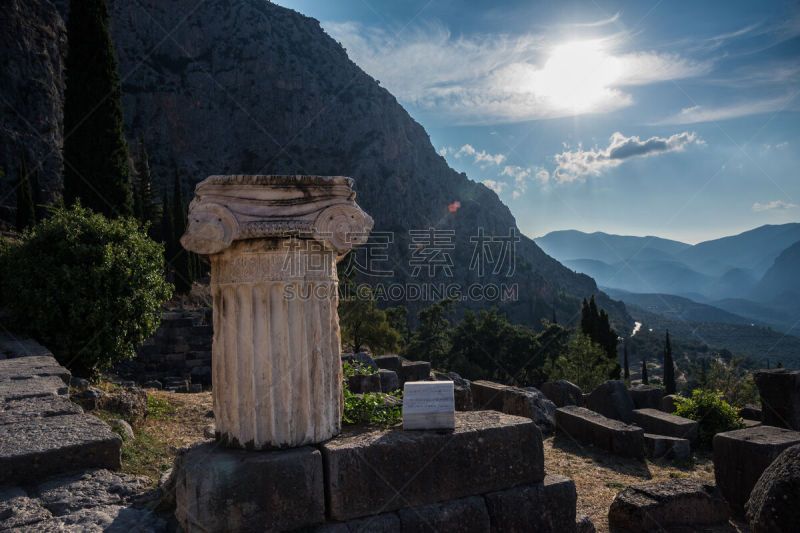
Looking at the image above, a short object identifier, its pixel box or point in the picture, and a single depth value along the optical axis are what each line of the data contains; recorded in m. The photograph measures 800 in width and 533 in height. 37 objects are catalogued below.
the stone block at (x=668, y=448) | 8.06
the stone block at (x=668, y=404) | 11.59
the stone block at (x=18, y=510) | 3.01
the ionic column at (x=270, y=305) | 3.29
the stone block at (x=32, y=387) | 5.00
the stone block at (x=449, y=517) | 3.29
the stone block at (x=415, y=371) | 13.13
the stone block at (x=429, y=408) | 3.64
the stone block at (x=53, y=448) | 3.53
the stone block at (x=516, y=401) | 9.29
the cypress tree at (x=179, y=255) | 28.97
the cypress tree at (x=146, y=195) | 35.38
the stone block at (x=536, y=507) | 3.56
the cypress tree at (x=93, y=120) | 17.27
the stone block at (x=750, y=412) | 9.89
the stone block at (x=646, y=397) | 12.25
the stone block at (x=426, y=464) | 3.19
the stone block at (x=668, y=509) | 5.14
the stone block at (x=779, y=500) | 2.67
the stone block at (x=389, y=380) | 10.30
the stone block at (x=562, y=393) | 11.73
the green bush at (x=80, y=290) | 7.87
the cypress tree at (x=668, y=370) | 34.08
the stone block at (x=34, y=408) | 4.30
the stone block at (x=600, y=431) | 7.86
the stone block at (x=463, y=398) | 8.93
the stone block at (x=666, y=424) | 8.73
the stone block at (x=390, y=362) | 13.40
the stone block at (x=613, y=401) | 10.57
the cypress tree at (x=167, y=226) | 35.63
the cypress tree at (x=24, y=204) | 23.34
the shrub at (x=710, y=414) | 8.88
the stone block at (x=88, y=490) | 3.30
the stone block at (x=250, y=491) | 2.92
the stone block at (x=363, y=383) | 9.33
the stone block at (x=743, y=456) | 5.43
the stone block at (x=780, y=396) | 7.37
